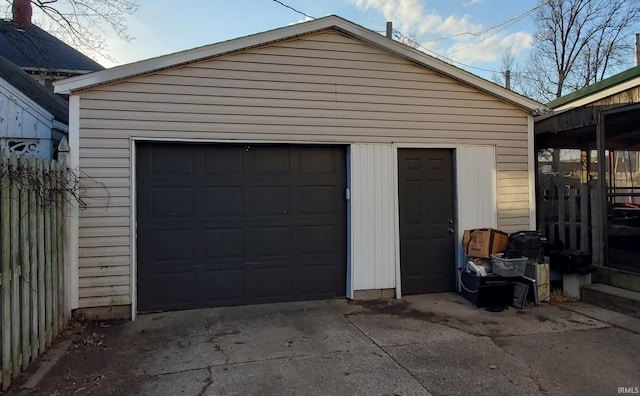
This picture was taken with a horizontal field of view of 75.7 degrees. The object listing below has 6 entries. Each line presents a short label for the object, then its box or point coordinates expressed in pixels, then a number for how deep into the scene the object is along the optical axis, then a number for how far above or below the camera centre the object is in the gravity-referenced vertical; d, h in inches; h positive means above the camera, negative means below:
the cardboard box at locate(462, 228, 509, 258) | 220.2 -21.0
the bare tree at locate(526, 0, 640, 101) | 768.9 +295.4
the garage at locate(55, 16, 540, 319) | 196.5 +18.7
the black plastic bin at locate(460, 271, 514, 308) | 211.2 -45.1
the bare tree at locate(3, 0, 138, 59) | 303.9 +146.8
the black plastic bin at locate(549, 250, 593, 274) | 227.6 -33.1
